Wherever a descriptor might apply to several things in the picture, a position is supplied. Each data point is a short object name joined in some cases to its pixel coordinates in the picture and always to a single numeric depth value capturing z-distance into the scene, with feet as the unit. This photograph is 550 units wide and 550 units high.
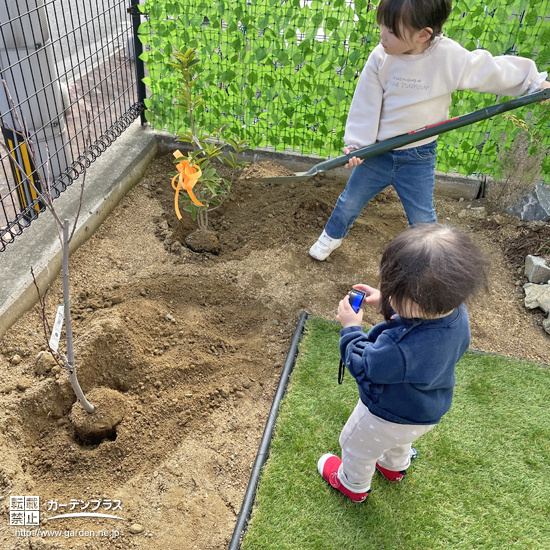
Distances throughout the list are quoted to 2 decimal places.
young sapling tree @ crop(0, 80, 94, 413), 5.74
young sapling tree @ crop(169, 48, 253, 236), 9.03
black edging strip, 6.48
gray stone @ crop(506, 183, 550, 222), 12.30
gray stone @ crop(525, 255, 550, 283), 10.62
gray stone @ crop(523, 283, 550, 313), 10.19
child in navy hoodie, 4.72
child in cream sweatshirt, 7.55
